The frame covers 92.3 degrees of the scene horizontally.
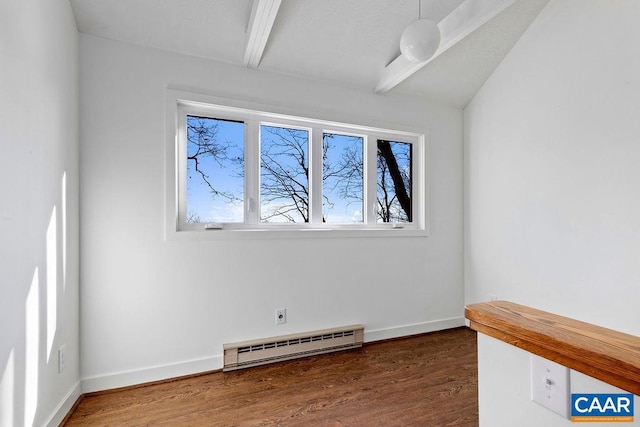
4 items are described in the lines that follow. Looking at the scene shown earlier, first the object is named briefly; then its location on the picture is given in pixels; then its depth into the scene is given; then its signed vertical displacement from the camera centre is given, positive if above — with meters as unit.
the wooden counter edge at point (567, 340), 0.48 -0.23
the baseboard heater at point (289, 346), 2.32 -1.05
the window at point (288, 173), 2.40 +0.39
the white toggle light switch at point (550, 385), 0.57 -0.33
